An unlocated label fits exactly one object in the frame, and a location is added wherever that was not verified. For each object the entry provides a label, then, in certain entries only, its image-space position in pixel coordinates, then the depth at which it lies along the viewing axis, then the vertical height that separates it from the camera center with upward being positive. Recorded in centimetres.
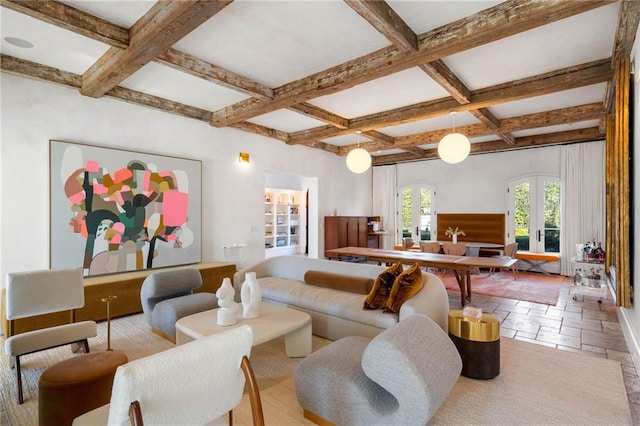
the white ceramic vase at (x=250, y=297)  290 -77
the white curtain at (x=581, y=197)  645 +38
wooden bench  688 -96
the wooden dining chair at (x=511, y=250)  662 -74
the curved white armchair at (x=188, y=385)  108 -64
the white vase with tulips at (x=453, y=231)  680 -43
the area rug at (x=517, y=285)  499 -128
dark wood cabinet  780 -45
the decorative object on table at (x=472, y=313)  262 -83
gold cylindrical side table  247 -105
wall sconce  579 +104
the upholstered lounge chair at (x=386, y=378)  161 -94
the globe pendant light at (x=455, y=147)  425 +91
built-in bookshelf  991 -21
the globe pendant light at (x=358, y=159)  540 +94
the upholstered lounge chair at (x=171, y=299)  316 -91
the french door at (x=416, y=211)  878 +10
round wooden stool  178 -101
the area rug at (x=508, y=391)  202 -129
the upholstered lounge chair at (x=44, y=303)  233 -75
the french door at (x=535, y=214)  713 +2
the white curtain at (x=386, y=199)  925 +46
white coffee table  255 -94
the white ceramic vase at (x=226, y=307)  269 -80
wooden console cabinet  325 -105
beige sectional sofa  294 -88
